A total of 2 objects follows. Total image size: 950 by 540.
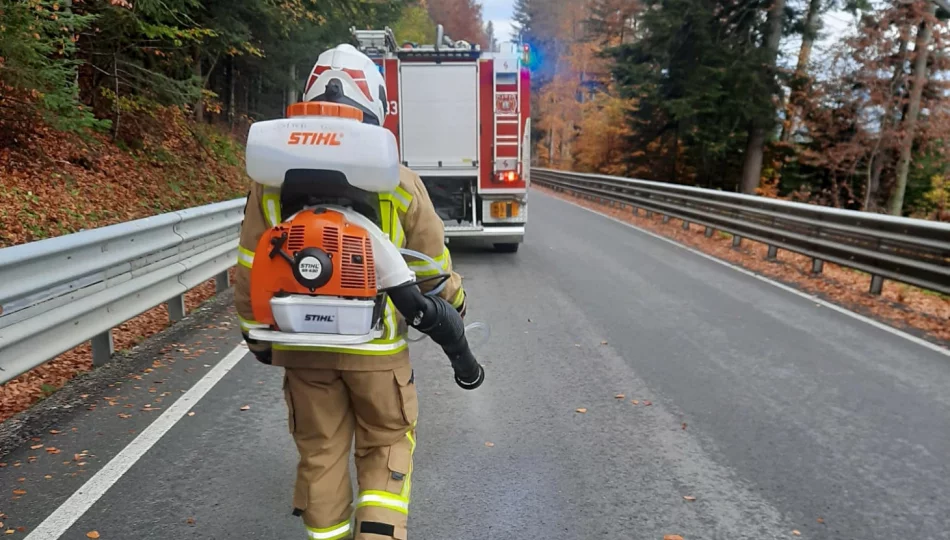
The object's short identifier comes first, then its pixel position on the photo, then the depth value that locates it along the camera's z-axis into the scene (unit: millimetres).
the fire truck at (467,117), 10945
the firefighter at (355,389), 2389
